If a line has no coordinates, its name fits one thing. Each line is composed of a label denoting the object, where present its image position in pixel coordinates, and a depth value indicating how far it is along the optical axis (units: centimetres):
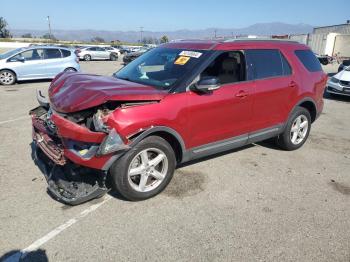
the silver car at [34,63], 1362
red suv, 360
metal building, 5678
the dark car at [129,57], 2685
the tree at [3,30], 10106
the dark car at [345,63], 1638
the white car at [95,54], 3369
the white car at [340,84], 1155
